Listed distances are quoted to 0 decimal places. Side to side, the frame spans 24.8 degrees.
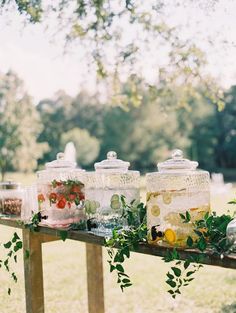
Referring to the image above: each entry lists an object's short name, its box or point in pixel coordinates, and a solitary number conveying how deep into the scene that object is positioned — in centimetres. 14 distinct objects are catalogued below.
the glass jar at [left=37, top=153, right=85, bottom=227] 207
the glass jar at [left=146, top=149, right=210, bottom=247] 160
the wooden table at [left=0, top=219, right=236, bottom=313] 153
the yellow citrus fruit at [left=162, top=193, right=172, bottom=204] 162
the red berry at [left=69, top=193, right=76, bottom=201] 207
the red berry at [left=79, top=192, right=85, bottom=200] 208
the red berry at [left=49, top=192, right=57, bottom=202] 211
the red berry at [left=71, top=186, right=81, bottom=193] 206
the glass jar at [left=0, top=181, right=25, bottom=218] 258
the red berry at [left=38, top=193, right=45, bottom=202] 217
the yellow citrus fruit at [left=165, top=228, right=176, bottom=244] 159
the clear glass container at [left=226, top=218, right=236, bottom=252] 146
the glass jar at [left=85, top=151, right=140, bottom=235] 195
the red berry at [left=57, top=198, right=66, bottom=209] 209
